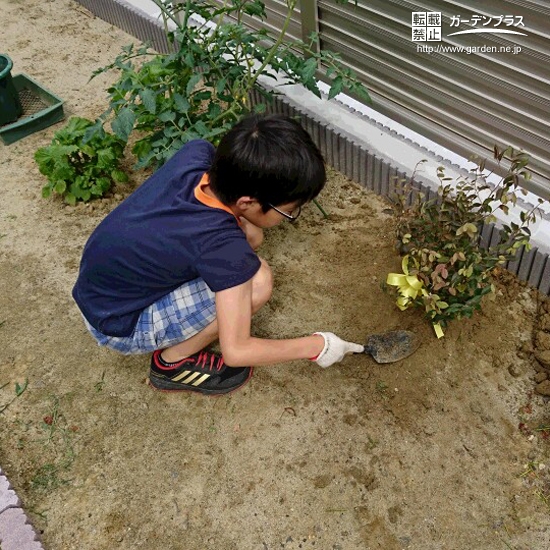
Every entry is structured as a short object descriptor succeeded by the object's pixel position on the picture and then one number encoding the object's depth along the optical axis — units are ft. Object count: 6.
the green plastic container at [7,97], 11.54
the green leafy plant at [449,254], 7.05
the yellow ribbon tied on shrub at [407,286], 7.42
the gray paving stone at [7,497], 6.73
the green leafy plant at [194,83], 8.58
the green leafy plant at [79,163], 9.96
